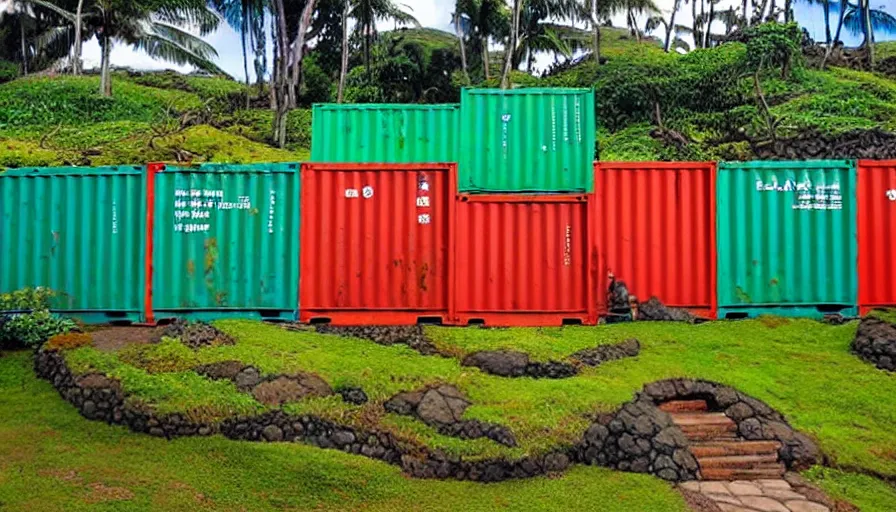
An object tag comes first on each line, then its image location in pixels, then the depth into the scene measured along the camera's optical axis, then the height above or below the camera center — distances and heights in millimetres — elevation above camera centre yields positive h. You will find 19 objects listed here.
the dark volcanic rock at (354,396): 7324 -1369
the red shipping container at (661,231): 10422 +602
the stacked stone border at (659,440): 6527 -1728
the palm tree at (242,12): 27989 +11237
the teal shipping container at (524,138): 10742 +2147
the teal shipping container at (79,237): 10195 +555
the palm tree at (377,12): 29016 +11432
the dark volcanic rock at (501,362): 8273 -1147
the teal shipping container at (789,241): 10383 +430
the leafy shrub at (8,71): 38281 +11822
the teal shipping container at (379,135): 11891 +2435
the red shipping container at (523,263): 10203 +120
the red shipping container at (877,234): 10367 +533
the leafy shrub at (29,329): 8898 -743
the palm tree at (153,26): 27750 +11094
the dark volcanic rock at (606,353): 8673 -1094
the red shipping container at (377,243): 10117 +430
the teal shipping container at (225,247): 10164 +382
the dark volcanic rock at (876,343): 8516 -974
